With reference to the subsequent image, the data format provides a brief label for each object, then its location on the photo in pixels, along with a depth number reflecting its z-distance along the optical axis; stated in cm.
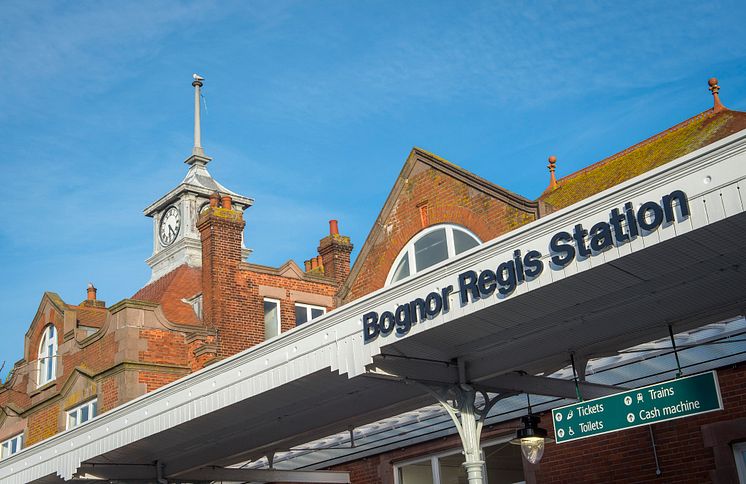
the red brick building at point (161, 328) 2455
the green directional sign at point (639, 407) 905
